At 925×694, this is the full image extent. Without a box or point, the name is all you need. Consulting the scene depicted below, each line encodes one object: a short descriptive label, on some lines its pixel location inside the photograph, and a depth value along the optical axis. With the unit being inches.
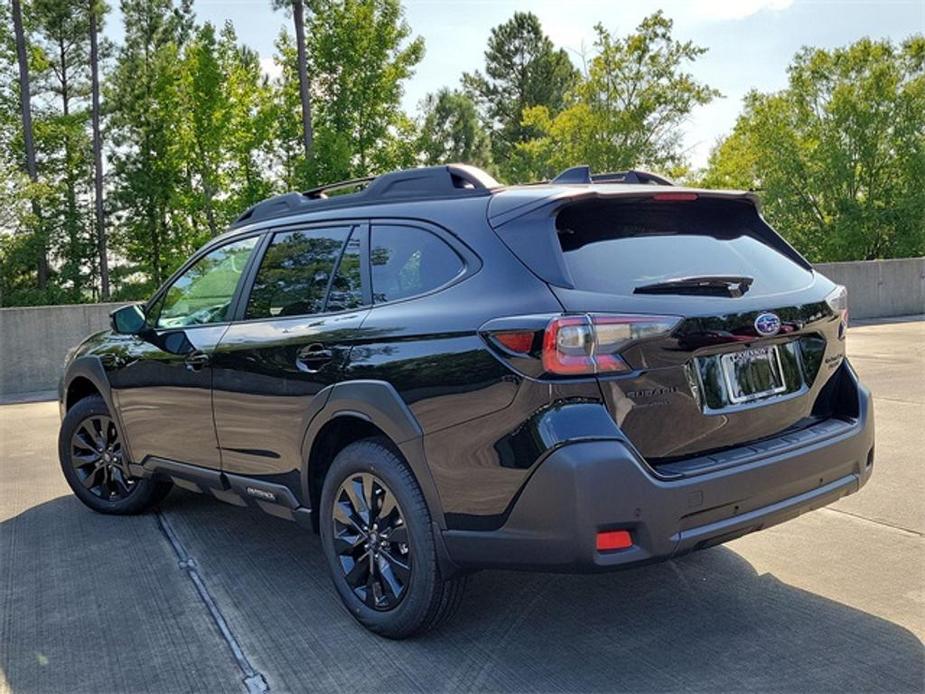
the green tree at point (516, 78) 1793.8
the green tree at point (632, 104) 1196.5
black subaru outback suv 105.9
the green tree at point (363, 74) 1285.7
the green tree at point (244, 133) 1398.9
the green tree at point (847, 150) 1114.7
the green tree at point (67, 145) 1390.3
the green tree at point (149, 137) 1429.6
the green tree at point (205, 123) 1371.8
